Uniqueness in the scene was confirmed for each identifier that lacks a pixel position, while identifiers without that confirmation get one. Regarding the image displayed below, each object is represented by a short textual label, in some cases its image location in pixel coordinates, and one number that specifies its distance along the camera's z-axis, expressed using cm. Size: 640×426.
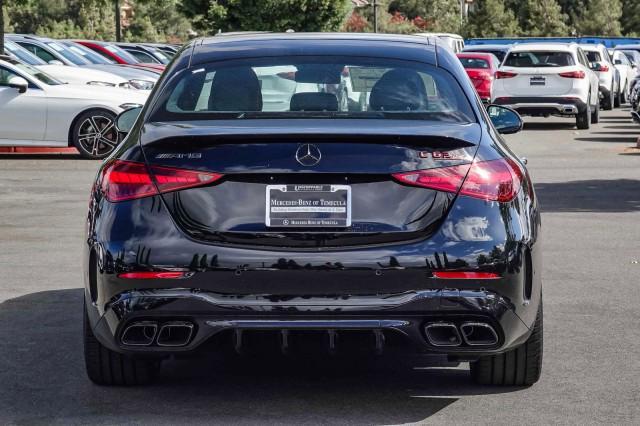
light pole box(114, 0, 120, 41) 5574
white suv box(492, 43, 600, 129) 2905
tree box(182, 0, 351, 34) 6575
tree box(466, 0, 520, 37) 10481
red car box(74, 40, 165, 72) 3446
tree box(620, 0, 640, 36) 11290
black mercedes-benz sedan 561
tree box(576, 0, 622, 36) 10750
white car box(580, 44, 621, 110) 3828
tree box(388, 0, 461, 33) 12025
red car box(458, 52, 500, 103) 3609
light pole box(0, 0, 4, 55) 2998
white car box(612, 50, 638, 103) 4303
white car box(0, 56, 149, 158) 2070
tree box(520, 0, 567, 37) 10725
